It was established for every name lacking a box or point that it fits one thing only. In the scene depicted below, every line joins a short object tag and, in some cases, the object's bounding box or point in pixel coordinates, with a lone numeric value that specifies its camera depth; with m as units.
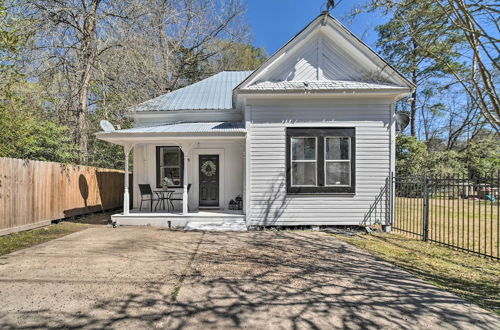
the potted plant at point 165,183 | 9.85
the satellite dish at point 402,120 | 9.15
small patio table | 10.13
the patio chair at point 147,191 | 9.66
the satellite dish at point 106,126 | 9.33
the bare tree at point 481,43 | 4.20
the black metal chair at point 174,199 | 9.64
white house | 8.52
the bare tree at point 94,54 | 12.19
